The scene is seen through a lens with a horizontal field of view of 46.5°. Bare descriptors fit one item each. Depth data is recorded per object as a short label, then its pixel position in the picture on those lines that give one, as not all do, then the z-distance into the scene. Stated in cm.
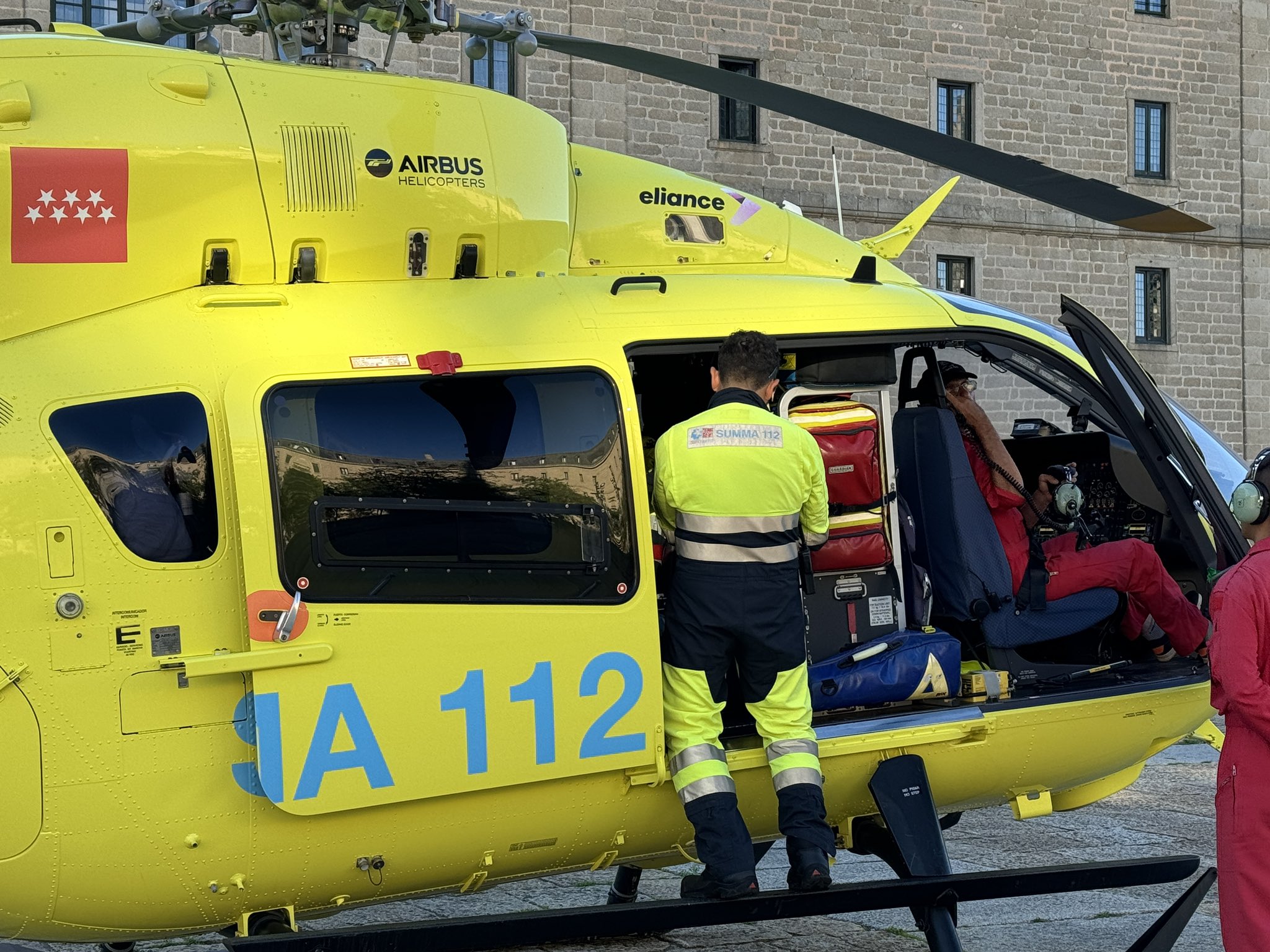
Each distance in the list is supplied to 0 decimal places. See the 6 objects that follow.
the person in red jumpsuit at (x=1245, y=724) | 423
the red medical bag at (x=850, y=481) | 522
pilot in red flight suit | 582
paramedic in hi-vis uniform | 467
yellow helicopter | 420
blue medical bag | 517
